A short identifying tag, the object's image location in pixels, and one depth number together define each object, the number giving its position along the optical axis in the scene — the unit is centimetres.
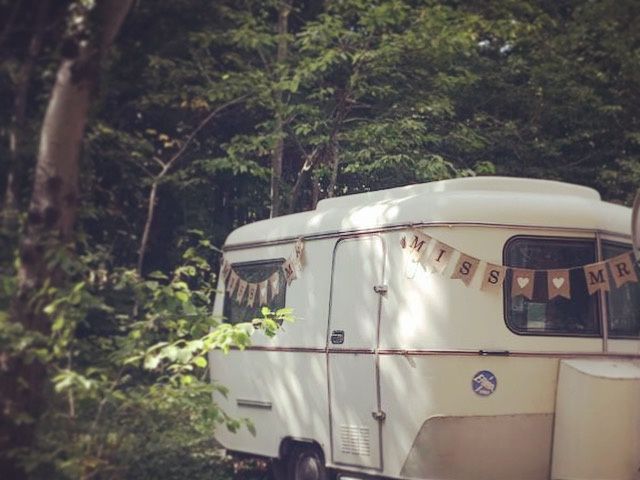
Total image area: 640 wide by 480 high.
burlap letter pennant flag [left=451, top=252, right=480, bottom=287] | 863
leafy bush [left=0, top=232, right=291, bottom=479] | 683
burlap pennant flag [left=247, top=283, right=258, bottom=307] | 1129
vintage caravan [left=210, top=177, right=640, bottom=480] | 852
